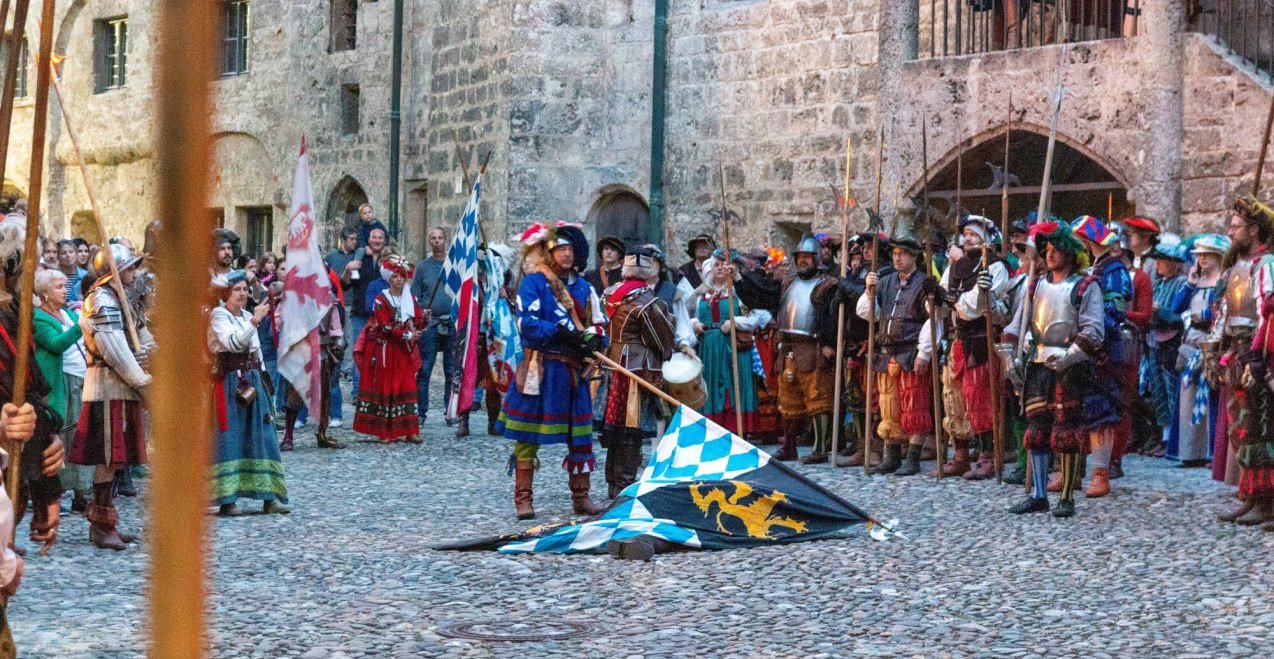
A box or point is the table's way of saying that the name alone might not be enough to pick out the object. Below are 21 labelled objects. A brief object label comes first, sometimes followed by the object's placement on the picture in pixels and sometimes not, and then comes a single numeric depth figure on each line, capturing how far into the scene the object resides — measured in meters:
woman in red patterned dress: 13.11
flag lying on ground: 7.78
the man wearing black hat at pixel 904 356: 10.91
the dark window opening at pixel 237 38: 24.62
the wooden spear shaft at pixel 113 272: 5.71
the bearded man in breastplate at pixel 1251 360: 8.27
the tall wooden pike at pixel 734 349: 10.12
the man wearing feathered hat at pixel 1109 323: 9.11
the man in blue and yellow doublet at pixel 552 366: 8.77
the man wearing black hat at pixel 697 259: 13.08
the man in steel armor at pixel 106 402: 7.96
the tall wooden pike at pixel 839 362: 10.53
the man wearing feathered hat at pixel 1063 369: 8.88
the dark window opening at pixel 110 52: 26.72
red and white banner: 10.74
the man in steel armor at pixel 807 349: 11.67
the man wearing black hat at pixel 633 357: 9.45
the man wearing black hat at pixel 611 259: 10.34
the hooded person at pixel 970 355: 10.42
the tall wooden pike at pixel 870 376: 10.63
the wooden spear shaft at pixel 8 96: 4.09
